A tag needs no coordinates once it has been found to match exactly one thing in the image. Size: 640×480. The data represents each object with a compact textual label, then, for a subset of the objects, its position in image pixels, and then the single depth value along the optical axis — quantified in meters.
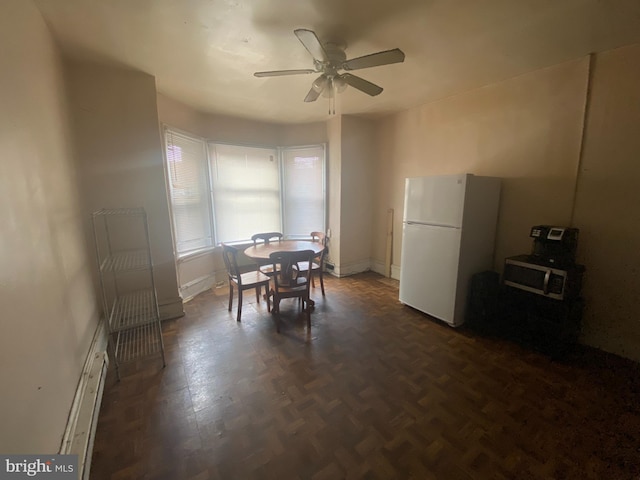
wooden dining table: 2.84
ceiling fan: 1.70
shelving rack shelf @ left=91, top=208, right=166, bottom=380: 2.41
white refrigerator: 2.49
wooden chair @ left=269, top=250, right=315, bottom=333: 2.56
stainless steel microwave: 2.09
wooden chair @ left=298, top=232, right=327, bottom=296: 3.14
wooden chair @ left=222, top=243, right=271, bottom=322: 2.72
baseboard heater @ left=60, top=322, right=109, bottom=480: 1.28
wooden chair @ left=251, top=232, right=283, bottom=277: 3.33
